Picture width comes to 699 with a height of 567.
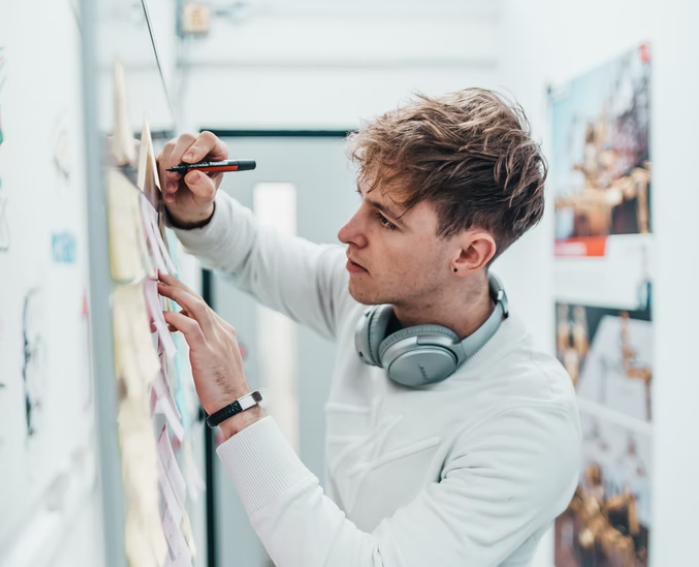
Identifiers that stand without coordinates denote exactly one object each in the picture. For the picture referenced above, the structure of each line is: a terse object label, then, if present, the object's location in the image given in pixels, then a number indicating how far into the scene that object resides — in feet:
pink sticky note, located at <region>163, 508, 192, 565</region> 1.83
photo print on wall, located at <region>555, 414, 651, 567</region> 6.10
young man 2.46
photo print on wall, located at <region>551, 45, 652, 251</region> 6.02
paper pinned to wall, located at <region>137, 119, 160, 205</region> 1.77
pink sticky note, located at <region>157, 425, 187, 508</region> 1.85
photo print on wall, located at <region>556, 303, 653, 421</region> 5.99
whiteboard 1.99
